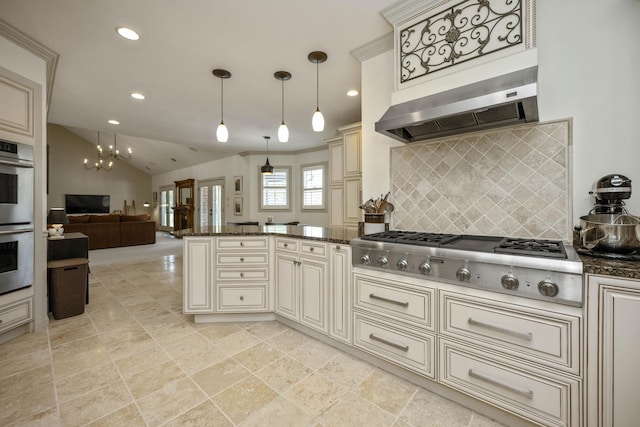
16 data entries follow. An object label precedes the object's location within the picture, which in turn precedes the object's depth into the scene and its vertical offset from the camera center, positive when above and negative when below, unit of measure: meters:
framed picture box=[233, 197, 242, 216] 7.78 +0.25
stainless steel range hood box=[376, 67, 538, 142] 1.46 +0.64
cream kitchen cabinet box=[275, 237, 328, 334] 2.23 -0.58
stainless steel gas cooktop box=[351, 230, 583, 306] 1.24 -0.26
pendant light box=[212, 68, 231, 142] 2.95 +1.57
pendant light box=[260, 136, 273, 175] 5.82 +0.96
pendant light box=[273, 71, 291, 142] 2.92 +1.56
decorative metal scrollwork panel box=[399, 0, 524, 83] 1.68 +1.19
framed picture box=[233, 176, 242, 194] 7.77 +0.86
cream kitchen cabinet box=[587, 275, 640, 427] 1.12 -0.57
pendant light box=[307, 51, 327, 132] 2.59 +1.54
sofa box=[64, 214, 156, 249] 7.07 -0.39
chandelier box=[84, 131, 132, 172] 10.65 +2.36
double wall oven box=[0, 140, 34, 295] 2.25 -0.01
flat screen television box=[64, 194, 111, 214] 10.48 +0.47
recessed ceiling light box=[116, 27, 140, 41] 2.29 +1.55
